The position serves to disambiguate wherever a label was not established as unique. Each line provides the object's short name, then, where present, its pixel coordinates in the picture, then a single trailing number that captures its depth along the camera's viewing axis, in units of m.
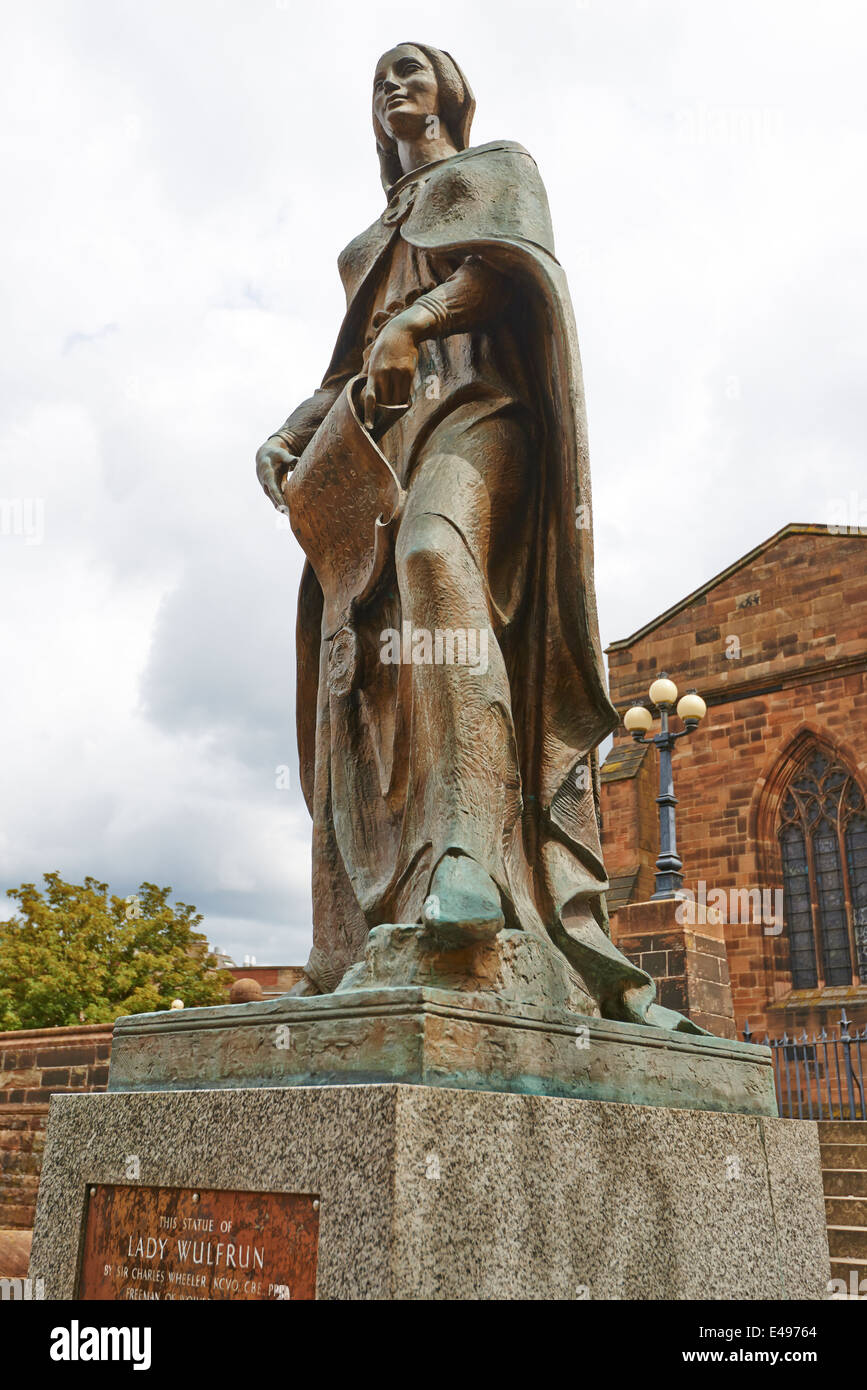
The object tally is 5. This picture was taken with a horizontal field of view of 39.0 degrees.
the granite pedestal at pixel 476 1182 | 2.14
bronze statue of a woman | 2.94
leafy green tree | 26.25
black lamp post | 15.30
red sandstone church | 20.22
